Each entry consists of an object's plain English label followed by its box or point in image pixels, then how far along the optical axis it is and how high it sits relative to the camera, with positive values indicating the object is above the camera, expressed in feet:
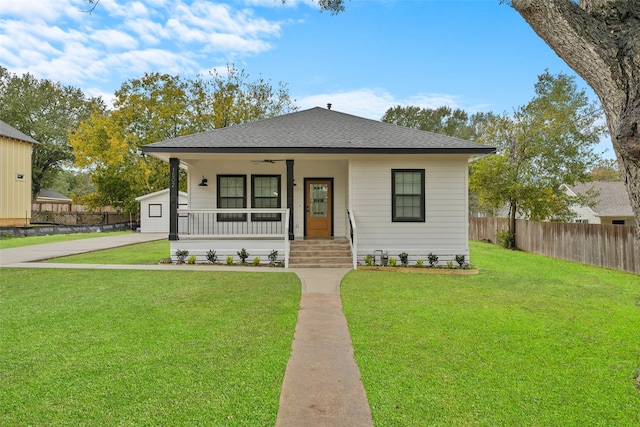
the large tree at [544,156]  57.62 +10.45
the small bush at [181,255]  34.19 -2.89
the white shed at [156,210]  78.79 +2.60
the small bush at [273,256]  34.32 -2.96
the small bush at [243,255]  34.32 -2.88
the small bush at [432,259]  34.37 -3.17
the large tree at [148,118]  87.20 +24.00
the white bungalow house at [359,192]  33.58 +2.89
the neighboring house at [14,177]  78.02 +9.54
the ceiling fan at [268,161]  37.78 +6.23
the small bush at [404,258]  34.42 -3.11
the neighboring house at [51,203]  106.11 +5.61
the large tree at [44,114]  114.42 +33.82
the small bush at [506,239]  59.26 -2.33
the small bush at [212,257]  34.50 -3.08
